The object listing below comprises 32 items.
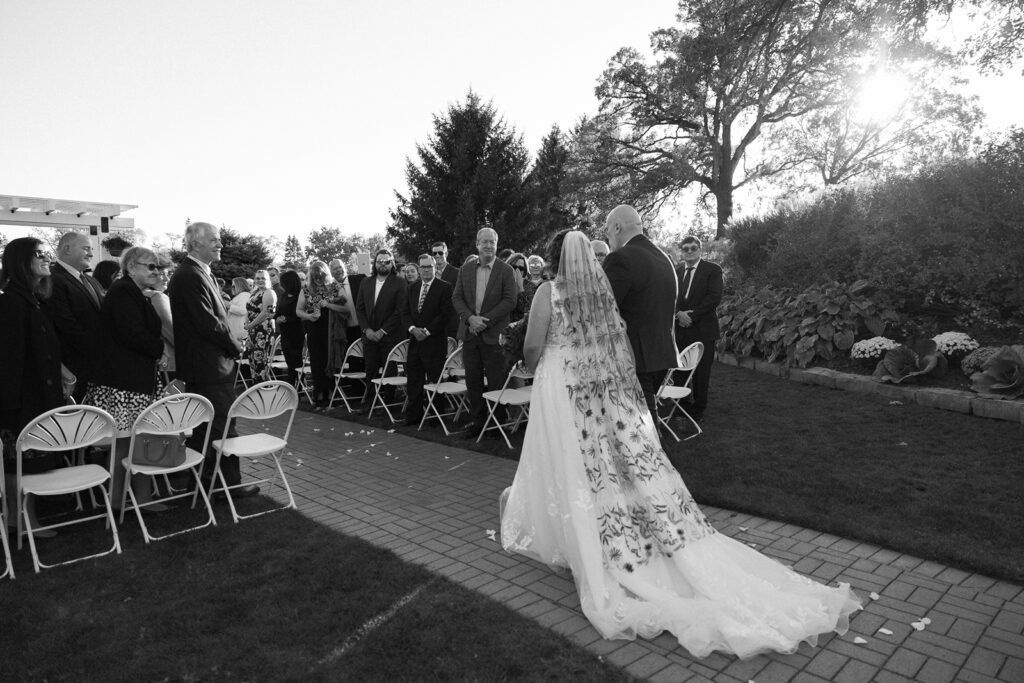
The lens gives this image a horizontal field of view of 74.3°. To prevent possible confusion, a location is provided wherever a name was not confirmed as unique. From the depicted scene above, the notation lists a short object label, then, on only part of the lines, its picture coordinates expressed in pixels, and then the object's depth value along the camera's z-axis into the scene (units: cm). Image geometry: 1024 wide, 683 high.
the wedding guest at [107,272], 694
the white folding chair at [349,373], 910
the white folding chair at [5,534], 399
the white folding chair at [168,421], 436
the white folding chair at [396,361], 825
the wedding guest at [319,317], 934
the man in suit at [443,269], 951
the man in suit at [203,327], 486
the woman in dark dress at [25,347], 443
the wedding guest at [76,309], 497
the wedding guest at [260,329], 986
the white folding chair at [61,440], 394
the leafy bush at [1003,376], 687
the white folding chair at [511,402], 660
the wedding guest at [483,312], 717
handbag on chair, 455
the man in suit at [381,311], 874
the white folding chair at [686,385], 667
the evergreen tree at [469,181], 2780
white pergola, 2095
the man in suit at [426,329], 803
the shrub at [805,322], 943
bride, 313
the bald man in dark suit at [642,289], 455
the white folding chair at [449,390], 767
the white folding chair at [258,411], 476
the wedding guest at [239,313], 981
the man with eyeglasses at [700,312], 756
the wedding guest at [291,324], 958
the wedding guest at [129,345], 479
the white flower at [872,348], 872
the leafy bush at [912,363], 793
